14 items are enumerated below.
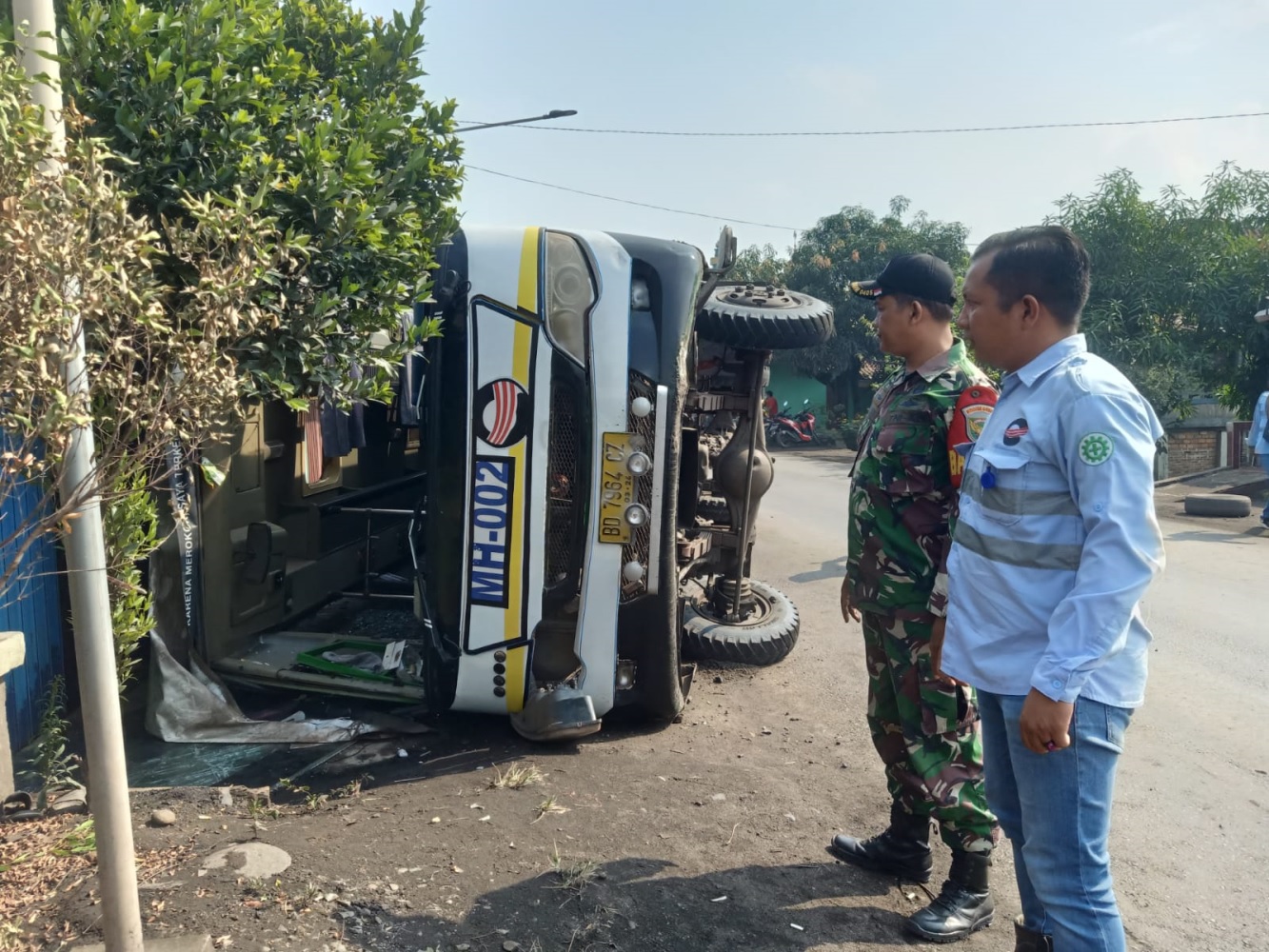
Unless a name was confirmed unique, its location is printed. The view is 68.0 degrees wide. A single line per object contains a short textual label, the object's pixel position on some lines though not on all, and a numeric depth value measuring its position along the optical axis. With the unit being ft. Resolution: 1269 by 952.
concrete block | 10.34
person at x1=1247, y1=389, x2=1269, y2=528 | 36.76
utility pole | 6.81
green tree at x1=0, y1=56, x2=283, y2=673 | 6.16
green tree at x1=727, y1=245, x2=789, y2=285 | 97.49
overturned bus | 13.39
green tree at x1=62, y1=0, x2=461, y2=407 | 8.48
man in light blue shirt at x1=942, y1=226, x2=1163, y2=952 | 6.62
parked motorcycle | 89.86
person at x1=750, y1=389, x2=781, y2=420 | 89.57
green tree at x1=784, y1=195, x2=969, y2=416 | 89.66
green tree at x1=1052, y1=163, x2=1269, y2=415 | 56.13
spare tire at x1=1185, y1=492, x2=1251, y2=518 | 38.24
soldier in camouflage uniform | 9.70
